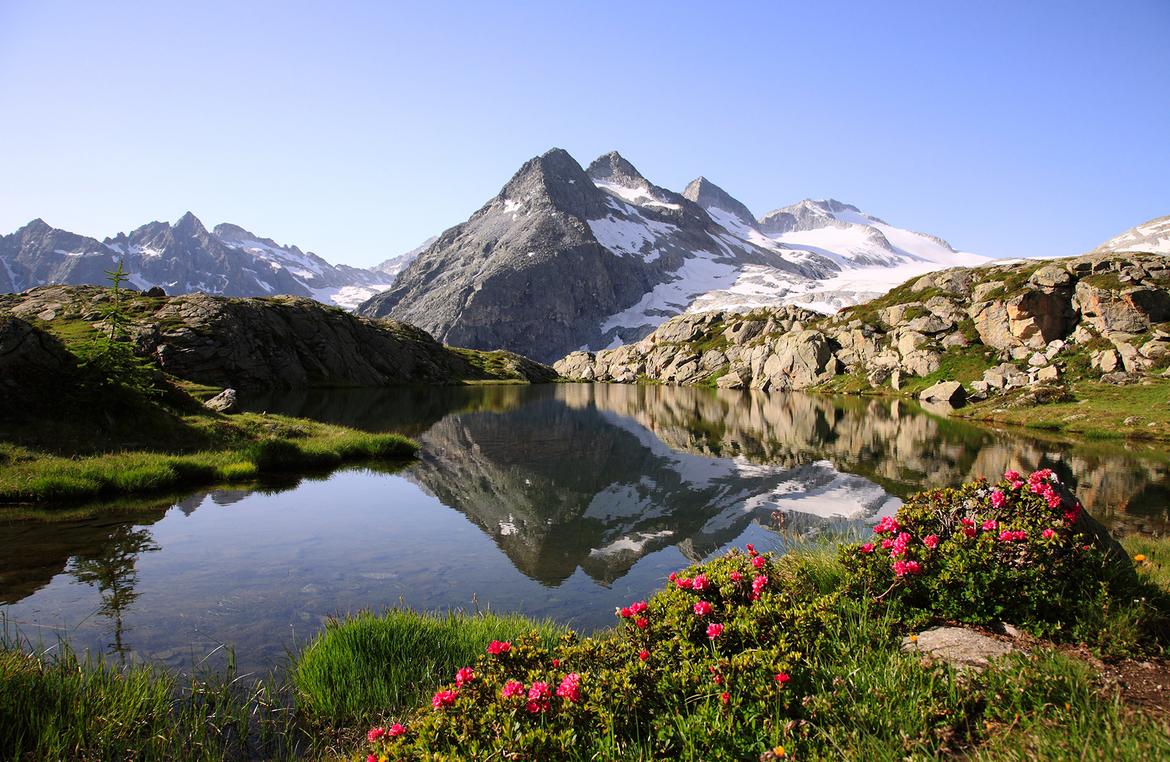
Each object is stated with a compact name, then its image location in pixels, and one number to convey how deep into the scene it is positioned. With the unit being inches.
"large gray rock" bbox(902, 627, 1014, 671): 265.9
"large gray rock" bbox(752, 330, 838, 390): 4707.2
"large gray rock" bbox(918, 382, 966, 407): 2901.1
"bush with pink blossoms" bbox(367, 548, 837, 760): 217.0
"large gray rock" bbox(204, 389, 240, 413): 1624.0
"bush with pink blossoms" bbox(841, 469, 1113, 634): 303.3
